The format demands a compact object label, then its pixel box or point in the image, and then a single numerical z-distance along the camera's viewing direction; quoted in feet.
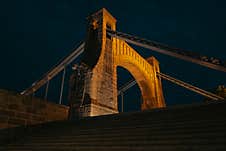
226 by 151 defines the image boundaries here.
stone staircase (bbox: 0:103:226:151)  7.50
